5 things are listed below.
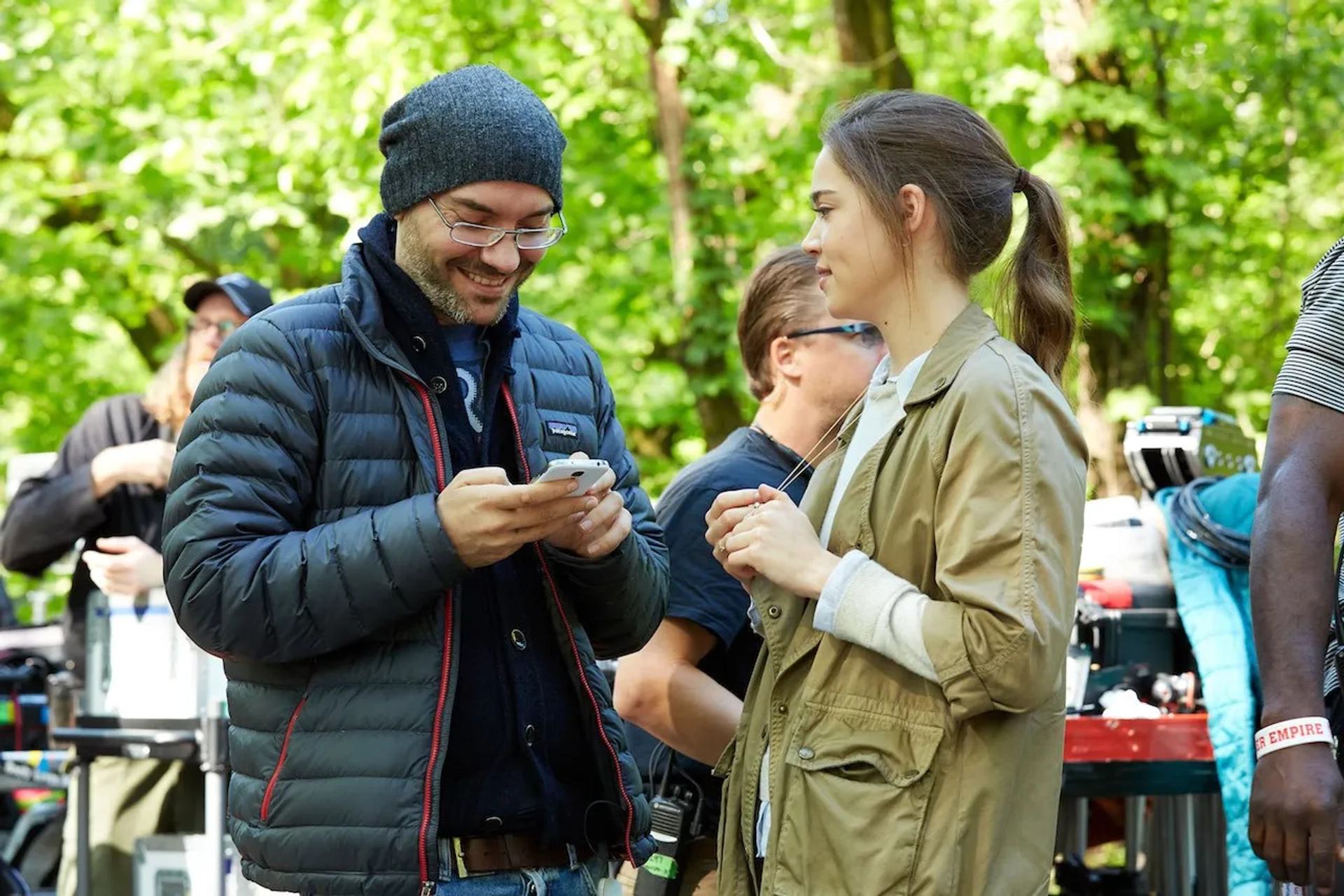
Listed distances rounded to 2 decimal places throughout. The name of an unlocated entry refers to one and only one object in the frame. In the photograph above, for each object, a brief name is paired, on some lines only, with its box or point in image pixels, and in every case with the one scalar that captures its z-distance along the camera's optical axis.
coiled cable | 8.95
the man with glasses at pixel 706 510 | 6.07
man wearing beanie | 4.45
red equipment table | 8.16
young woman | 4.02
